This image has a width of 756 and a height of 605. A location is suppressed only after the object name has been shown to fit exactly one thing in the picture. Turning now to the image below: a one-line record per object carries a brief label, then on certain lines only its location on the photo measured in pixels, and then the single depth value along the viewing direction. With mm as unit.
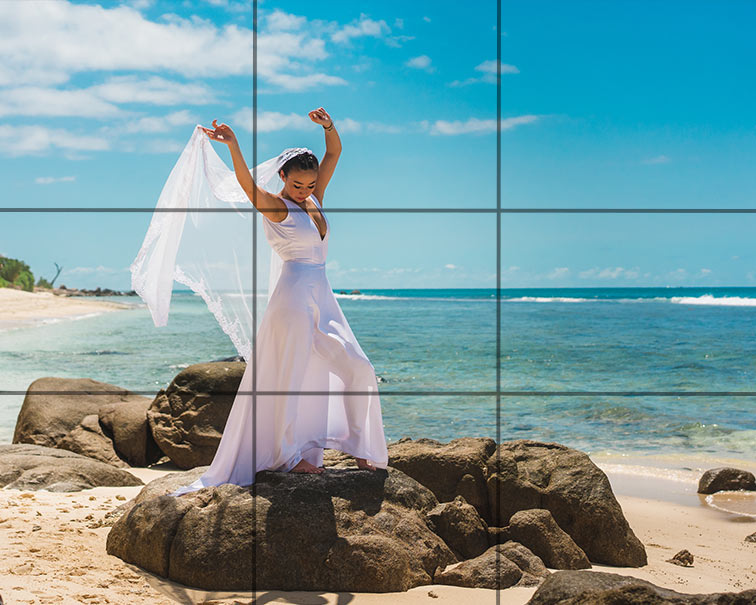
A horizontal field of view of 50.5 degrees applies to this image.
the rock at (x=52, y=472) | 5121
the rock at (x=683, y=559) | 4609
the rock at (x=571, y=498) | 4355
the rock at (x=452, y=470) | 4488
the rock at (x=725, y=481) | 7070
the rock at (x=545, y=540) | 3973
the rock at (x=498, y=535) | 4082
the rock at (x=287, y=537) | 3377
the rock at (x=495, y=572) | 3504
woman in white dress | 3711
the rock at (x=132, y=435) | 7266
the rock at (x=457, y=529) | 3938
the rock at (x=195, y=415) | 7152
